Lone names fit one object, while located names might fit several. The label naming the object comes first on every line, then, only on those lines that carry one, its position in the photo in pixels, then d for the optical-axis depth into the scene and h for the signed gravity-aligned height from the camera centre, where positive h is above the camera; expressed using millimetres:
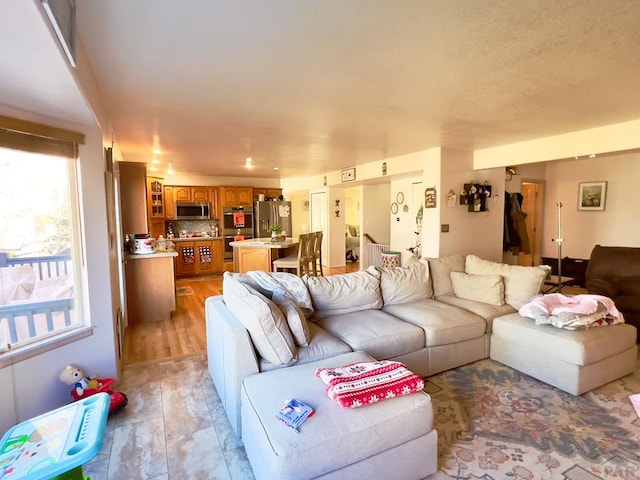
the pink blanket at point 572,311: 2689 -787
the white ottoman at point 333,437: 1462 -1005
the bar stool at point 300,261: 5305 -691
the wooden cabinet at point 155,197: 6793 +454
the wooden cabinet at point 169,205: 7293 +310
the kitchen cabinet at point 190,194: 7344 +559
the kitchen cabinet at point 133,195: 4016 +292
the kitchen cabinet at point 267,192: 8156 +644
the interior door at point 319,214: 8023 +98
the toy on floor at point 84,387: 2326 -1168
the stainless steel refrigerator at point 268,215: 7965 +85
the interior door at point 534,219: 6631 -58
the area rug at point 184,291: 5902 -1284
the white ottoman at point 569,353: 2527 -1081
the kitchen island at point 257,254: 5719 -608
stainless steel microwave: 7344 +180
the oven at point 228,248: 7631 -660
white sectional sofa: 2135 -893
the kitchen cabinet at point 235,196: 7676 +533
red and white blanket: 1667 -859
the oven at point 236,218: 7672 +19
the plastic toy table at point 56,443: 1126 -816
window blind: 2020 +539
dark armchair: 3617 -740
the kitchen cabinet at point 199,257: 7223 -823
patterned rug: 1839 -1353
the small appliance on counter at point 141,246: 4371 -346
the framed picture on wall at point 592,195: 5832 +364
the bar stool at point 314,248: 5789 -535
